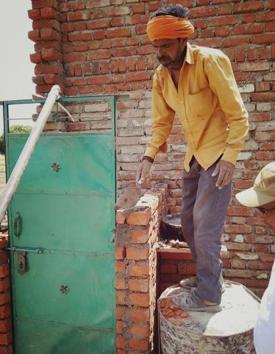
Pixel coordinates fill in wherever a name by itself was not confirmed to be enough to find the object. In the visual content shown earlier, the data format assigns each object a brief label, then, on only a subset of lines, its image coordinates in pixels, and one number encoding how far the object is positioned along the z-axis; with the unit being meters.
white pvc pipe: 1.96
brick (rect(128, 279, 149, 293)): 2.61
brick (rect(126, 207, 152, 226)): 2.52
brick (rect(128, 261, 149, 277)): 2.59
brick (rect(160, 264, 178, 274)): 3.26
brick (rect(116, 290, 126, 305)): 2.67
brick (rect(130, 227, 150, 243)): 2.55
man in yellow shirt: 2.14
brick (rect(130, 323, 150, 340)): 2.65
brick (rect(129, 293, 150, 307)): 2.62
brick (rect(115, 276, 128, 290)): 2.65
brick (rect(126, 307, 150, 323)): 2.63
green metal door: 2.82
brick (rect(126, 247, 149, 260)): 2.57
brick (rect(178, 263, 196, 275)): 3.23
